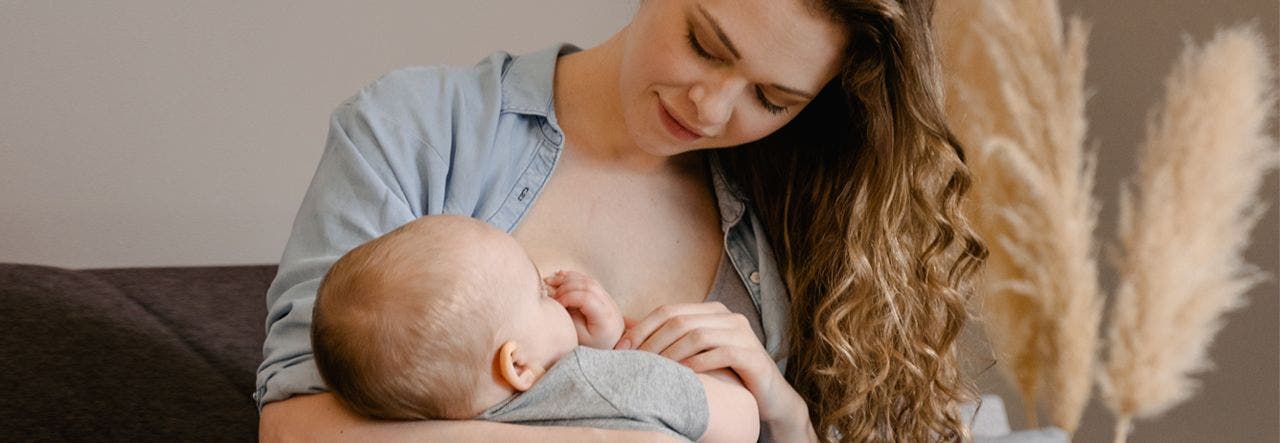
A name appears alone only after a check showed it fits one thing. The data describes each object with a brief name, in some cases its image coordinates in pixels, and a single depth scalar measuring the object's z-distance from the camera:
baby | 1.43
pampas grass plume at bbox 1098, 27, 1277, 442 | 2.94
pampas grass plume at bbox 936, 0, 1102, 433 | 3.07
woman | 1.71
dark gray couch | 1.94
